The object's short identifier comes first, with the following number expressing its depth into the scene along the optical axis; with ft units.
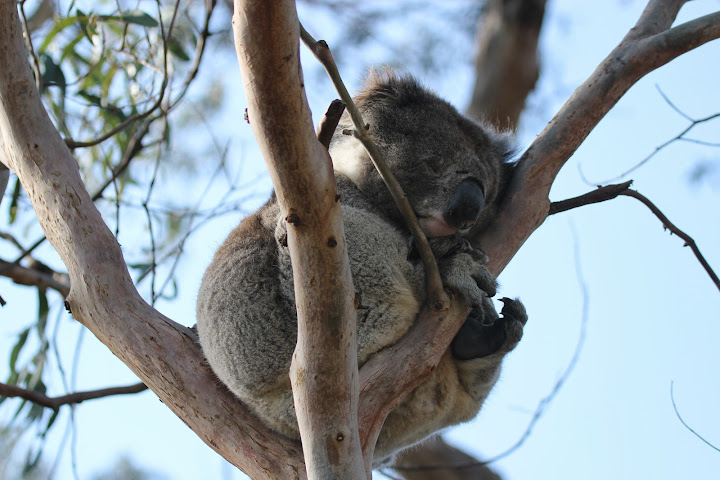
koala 14.53
